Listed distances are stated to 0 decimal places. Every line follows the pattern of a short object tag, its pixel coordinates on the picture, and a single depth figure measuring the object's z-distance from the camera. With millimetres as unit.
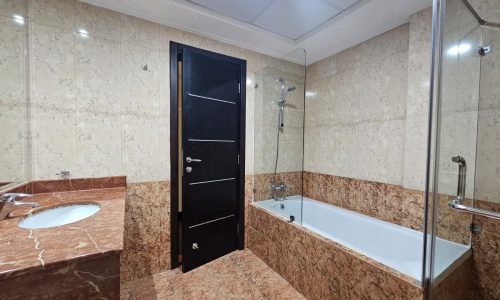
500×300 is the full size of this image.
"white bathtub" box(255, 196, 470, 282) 1299
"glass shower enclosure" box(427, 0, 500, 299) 1182
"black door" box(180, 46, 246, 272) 2053
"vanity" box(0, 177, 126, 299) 620
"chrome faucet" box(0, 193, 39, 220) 1000
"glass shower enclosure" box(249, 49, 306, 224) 2332
